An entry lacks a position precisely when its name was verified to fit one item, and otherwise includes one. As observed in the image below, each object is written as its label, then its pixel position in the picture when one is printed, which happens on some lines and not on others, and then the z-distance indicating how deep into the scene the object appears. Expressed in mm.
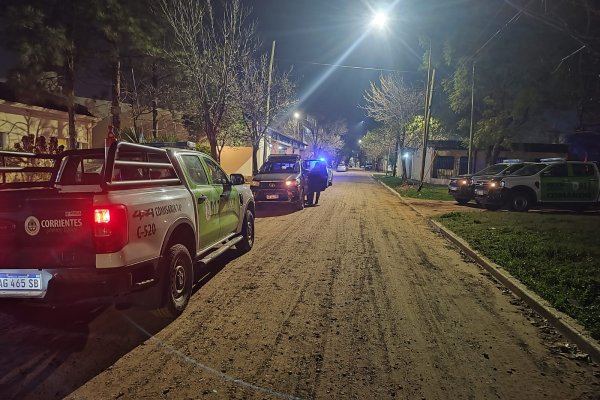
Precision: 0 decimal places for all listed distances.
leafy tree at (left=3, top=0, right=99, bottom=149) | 16609
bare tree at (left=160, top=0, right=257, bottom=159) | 16172
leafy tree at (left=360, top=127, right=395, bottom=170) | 49069
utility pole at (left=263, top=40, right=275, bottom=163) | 21431
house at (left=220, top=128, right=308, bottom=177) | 34156
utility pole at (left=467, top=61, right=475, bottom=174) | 23781
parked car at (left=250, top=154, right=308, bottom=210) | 14148
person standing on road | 16688
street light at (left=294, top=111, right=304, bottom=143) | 60531
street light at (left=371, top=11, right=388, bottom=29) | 16875
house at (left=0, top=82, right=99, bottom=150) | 18109
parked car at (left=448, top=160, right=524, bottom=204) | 16016
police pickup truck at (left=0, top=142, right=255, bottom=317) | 3553
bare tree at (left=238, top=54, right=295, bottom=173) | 21438
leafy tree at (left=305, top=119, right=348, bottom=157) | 70625
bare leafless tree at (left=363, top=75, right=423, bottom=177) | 32312
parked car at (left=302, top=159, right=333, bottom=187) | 22334
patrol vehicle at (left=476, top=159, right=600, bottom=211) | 14258
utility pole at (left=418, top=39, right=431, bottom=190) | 22153
